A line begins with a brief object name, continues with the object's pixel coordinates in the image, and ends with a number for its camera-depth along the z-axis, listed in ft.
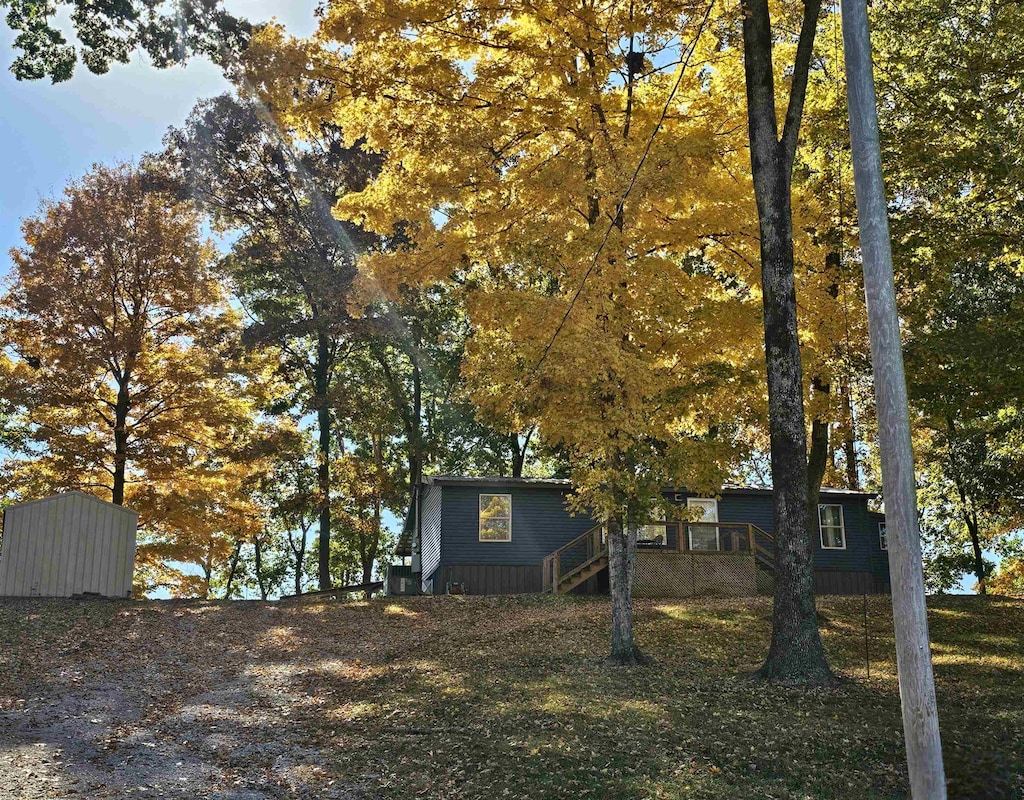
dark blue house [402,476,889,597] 73.56
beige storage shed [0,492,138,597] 62.08
